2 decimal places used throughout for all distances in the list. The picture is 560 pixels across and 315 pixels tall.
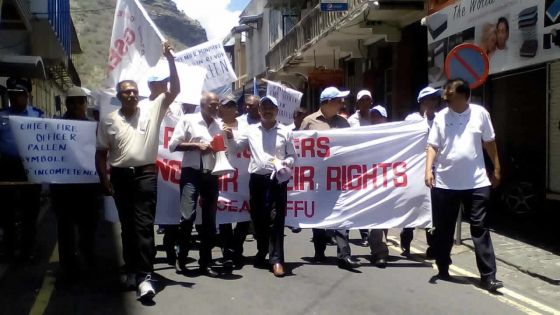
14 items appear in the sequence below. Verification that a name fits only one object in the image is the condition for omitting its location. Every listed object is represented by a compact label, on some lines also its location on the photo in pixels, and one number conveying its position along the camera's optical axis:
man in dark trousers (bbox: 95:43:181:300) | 6.16
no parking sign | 8.52
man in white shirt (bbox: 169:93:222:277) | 6.86
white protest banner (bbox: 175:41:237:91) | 9.00
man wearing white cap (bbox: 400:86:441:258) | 7.95
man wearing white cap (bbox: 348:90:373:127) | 8.36
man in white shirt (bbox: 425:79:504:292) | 6.66
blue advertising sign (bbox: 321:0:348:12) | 17.70
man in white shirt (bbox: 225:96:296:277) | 7.18
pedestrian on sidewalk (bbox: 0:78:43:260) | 7.61
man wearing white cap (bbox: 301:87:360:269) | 7.48
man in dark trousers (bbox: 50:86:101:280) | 6.94
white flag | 7.32
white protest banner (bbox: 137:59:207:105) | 7.73
